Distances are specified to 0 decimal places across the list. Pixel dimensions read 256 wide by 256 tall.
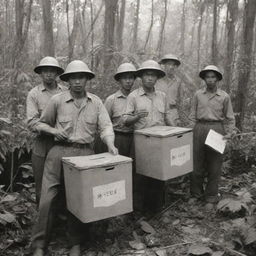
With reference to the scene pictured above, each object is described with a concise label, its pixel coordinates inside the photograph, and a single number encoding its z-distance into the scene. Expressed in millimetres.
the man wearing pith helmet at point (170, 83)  5242
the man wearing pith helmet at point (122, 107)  4570
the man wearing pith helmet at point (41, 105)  4016
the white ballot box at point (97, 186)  3008
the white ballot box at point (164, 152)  3742
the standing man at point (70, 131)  3461
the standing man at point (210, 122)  4730
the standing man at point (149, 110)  4387
